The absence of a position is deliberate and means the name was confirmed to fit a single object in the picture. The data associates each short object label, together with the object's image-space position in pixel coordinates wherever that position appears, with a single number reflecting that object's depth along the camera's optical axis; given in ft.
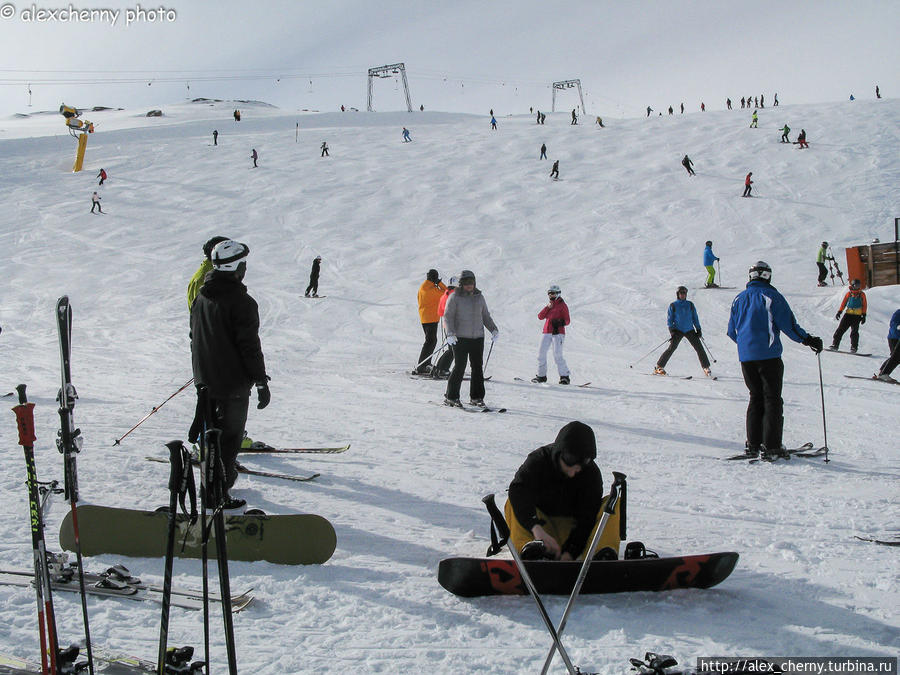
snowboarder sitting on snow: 11.43
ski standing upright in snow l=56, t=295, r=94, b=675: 9.01
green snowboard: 12.42
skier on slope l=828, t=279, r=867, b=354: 43.62
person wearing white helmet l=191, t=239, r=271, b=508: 14.06
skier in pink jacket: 34.94
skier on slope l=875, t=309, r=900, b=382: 34.76
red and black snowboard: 11.01
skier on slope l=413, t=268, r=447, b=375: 36.37
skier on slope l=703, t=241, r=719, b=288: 63.67
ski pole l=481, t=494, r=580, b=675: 8.67
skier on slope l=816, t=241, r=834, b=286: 65.31
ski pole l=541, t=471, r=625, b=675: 9.16
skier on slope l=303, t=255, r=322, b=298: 63.10
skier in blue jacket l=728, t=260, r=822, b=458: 20.48
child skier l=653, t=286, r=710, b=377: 36.91
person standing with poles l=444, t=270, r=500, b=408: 26.91
